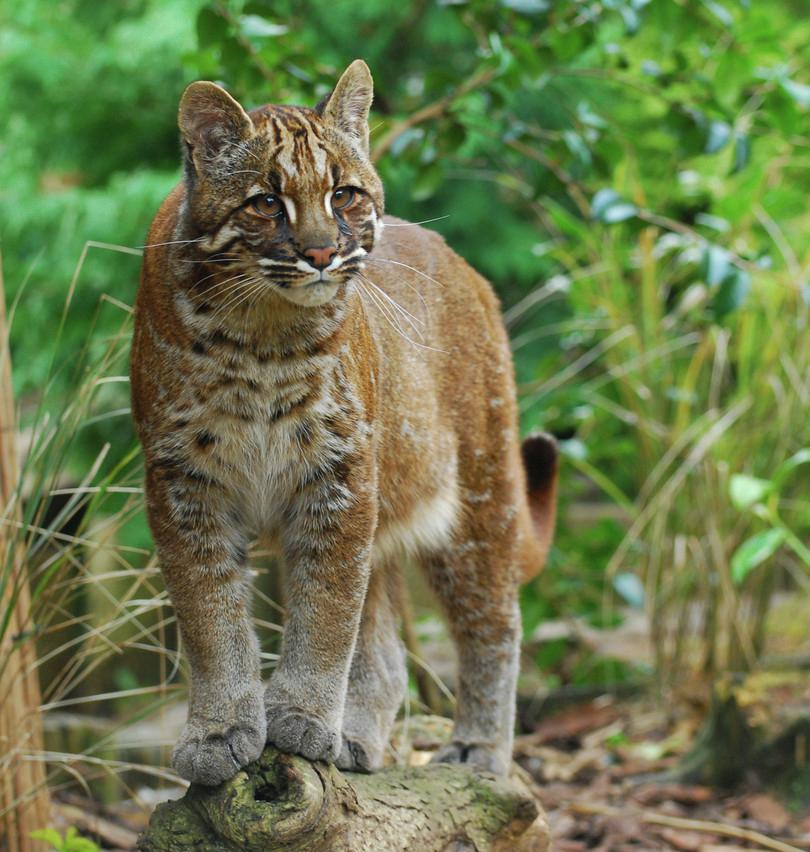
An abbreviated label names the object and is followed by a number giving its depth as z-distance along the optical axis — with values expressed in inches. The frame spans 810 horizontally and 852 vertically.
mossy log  241.9
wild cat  241.1
